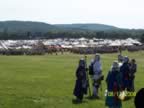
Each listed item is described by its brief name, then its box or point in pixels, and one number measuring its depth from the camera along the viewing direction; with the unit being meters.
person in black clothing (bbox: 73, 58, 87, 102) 20.03
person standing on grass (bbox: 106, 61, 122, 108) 14.55
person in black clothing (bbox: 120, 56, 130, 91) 21.13
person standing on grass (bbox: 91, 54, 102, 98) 21.05
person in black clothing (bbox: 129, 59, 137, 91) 22.08
